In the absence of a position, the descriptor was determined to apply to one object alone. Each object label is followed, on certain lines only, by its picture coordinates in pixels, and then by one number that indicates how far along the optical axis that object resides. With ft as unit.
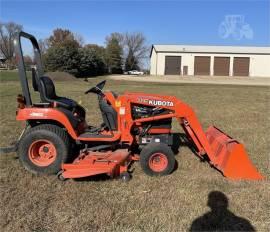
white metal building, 125.95
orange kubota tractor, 10.82
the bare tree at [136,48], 178.62
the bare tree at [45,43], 163.49
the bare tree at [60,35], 176.81
